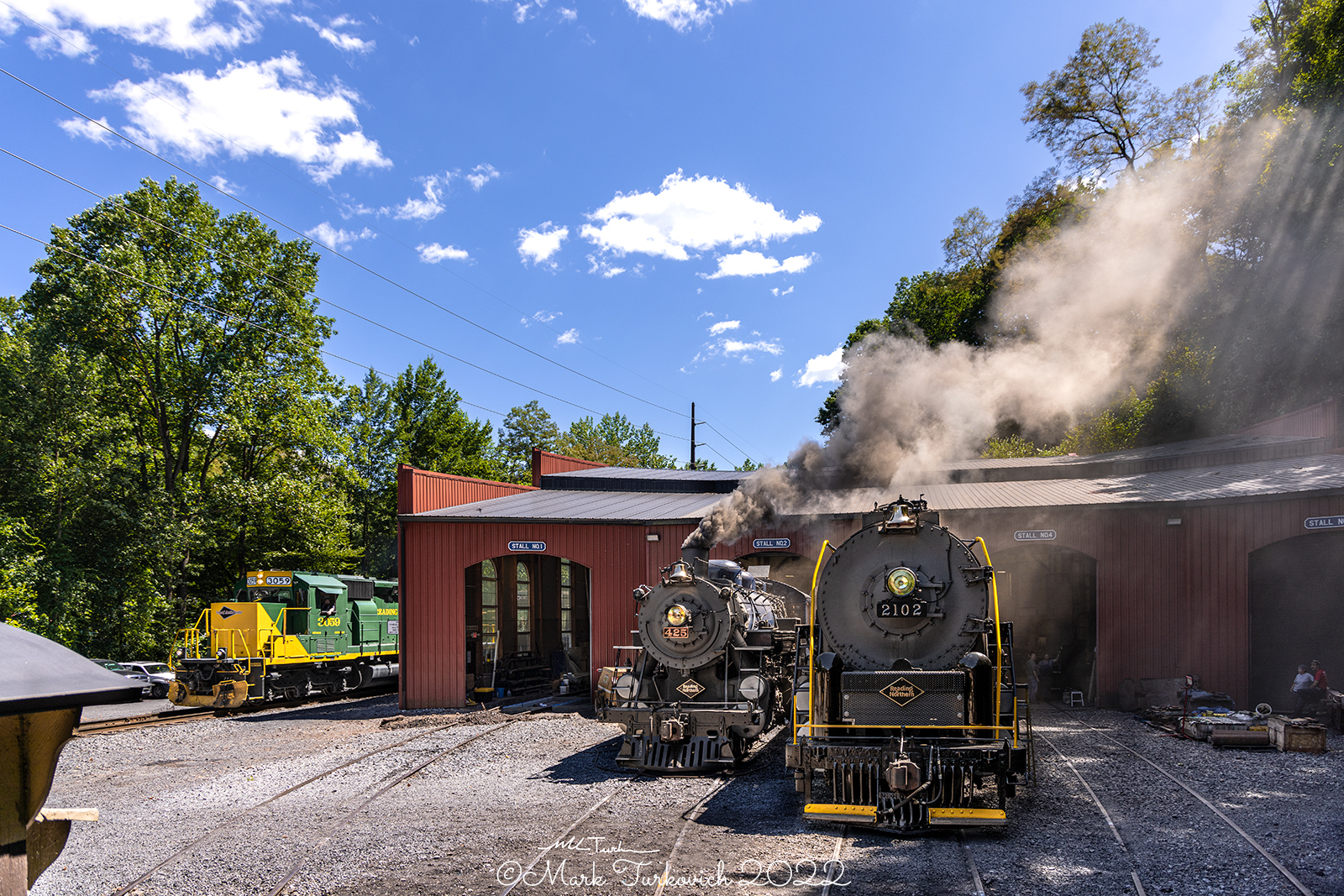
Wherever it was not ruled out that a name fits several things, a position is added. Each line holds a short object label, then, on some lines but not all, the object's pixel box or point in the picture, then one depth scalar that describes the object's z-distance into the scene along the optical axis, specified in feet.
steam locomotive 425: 39.55
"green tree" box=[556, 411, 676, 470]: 215.10
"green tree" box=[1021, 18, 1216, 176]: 111.45
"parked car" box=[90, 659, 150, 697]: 75.46
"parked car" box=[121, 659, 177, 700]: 77.87
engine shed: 57.72
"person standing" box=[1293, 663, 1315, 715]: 52.90
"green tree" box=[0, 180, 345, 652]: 82.33
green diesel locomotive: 62.75
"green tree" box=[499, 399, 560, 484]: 211.82
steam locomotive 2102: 28.84
